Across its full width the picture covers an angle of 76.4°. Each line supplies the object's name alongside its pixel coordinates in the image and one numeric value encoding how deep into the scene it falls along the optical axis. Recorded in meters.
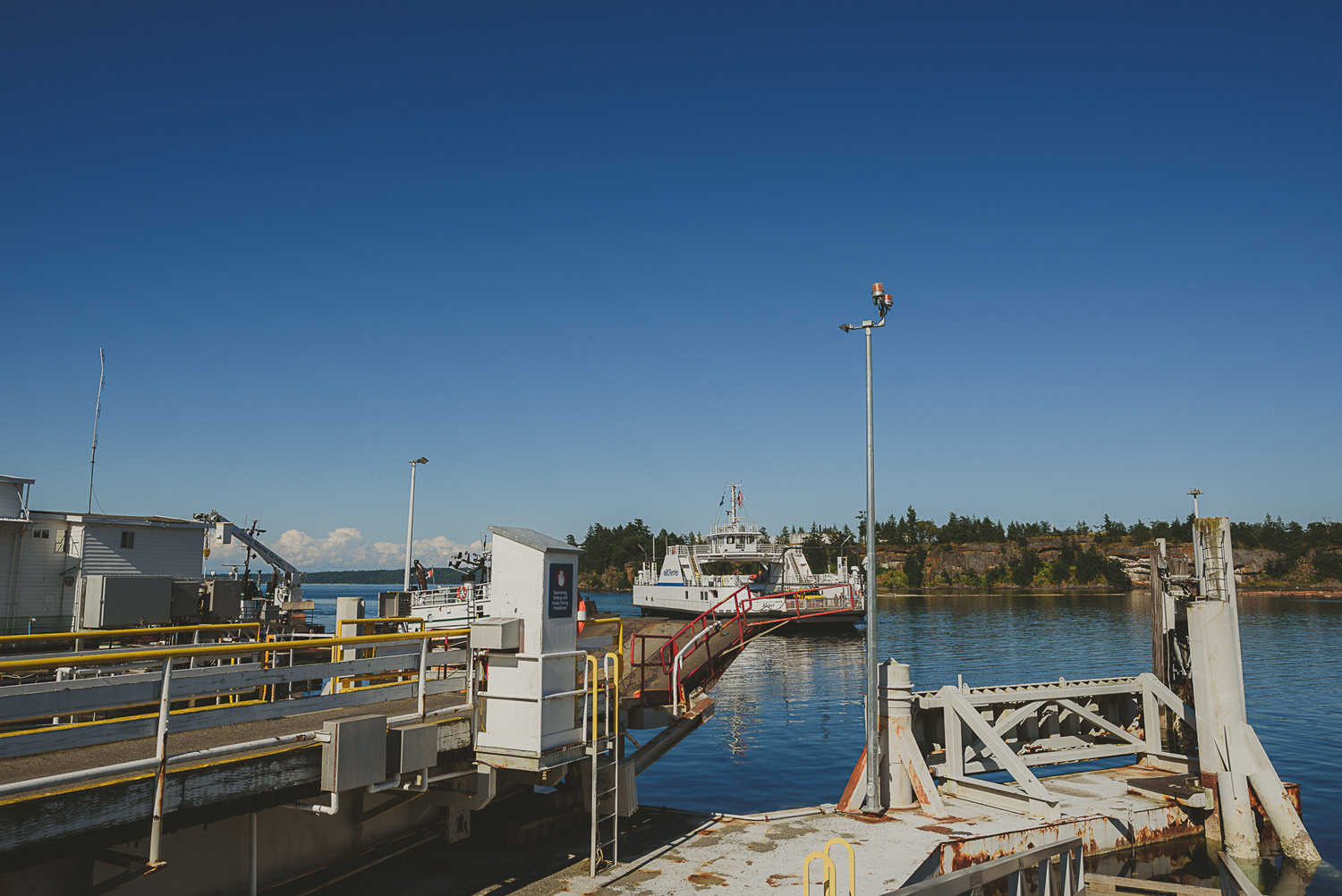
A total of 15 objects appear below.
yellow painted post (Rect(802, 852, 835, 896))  7.53
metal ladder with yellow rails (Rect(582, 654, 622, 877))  9.88
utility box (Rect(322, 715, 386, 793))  7.65
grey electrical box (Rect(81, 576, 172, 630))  24.94
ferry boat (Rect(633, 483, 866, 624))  67.44
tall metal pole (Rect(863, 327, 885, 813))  12.73
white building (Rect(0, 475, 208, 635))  26.53
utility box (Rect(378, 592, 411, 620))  18.27
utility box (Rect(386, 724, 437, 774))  8.22
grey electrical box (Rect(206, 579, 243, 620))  28.70
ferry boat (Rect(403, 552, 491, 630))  40.59
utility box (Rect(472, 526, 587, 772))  9.34
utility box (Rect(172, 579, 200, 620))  27.84
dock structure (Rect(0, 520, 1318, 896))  6.61
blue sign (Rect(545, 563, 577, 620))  9.88
